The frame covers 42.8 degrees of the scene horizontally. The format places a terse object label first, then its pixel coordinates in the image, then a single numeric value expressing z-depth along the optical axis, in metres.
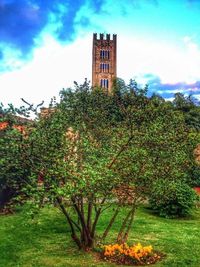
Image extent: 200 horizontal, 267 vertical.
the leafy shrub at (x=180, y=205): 14.82
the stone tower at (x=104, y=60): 70.51
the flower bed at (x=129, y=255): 8.54
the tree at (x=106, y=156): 7.74
